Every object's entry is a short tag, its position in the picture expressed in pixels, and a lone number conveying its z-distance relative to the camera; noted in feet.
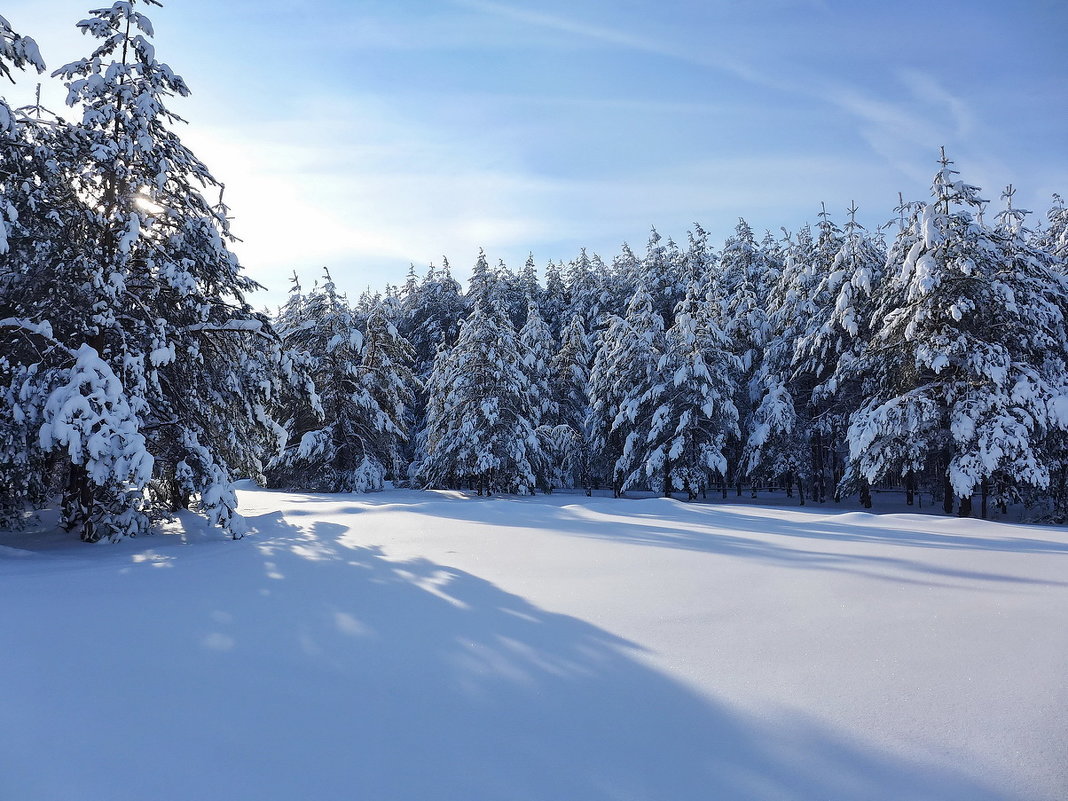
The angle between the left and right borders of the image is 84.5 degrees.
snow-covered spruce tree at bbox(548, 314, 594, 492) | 101.76
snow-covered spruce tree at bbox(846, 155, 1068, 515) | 49.85
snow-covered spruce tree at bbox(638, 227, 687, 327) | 132.46
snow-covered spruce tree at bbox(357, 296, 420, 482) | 79.56
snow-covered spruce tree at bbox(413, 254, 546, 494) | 73.05
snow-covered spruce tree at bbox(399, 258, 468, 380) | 129.59
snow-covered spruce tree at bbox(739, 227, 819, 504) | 78.23
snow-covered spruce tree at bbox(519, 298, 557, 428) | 85.87
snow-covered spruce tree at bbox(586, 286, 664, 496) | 82.48
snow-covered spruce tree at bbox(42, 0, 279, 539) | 27.35
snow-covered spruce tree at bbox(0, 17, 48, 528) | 24.45
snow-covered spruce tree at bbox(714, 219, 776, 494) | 88.17
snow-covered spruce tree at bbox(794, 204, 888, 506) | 69.72
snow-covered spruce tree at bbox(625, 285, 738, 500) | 76.69
